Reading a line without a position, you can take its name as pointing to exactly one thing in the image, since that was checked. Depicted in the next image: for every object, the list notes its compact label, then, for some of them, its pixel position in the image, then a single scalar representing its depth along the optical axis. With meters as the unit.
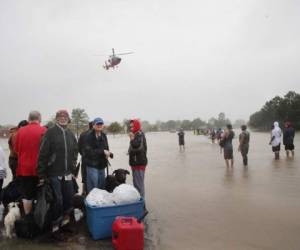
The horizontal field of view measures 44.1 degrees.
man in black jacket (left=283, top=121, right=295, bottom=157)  17.77
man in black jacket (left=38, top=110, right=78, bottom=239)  5.87
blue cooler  5.75
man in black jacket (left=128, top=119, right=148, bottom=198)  7.55
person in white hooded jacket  17.58
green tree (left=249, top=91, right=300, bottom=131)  65.81
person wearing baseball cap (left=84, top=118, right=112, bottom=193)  7.09
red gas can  5.00
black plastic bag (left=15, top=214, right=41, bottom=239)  5.94
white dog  6.02
